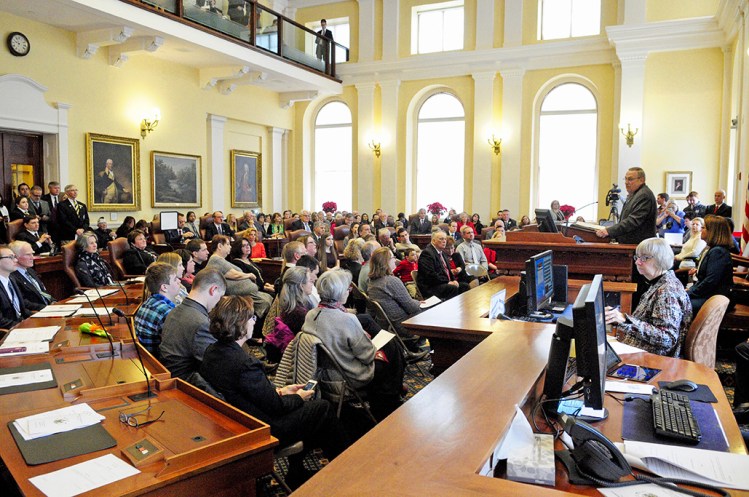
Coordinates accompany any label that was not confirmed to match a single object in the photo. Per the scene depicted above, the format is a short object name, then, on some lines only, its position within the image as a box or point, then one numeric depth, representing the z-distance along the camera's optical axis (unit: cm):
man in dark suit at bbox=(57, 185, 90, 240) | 931
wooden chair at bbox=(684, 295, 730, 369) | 328
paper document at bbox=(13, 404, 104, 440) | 223
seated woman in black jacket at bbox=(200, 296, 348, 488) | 283
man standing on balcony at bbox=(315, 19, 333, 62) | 1508
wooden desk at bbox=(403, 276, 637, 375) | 324
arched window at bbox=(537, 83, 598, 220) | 1409
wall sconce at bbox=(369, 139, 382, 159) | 1575
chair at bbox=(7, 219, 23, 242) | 789
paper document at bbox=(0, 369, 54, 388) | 282
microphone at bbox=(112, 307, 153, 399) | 268
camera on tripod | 755
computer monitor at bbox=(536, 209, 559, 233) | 658
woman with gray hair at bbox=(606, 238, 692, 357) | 321
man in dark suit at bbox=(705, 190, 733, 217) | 959
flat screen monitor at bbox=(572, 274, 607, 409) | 191
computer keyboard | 194
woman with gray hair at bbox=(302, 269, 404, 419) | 359
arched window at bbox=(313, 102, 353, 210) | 1669
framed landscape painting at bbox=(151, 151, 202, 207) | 1220
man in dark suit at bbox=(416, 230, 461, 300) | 672
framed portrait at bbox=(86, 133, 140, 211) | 1080
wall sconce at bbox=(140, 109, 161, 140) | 1180
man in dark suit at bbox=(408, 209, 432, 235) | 1309
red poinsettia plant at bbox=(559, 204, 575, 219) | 1280
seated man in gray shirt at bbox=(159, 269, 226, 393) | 335
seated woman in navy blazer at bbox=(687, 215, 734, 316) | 539
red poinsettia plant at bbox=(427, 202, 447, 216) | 1475
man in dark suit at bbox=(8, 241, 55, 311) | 517
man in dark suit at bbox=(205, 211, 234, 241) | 1145
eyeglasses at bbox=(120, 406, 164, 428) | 233
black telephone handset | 166
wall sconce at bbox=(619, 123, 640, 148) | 1270
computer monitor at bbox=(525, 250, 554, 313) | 404
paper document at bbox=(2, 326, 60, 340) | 368
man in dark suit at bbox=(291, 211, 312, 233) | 1214
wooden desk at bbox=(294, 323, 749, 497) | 144
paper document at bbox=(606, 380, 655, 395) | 242
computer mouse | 242
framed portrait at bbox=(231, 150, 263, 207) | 1447
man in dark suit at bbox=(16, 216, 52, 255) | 770
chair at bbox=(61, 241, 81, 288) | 640
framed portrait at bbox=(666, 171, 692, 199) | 1241
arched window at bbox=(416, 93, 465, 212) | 1547
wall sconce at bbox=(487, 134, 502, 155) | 1442
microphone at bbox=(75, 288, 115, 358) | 344
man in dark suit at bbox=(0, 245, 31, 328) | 462
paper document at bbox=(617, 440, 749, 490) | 164
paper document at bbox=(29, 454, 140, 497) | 180
